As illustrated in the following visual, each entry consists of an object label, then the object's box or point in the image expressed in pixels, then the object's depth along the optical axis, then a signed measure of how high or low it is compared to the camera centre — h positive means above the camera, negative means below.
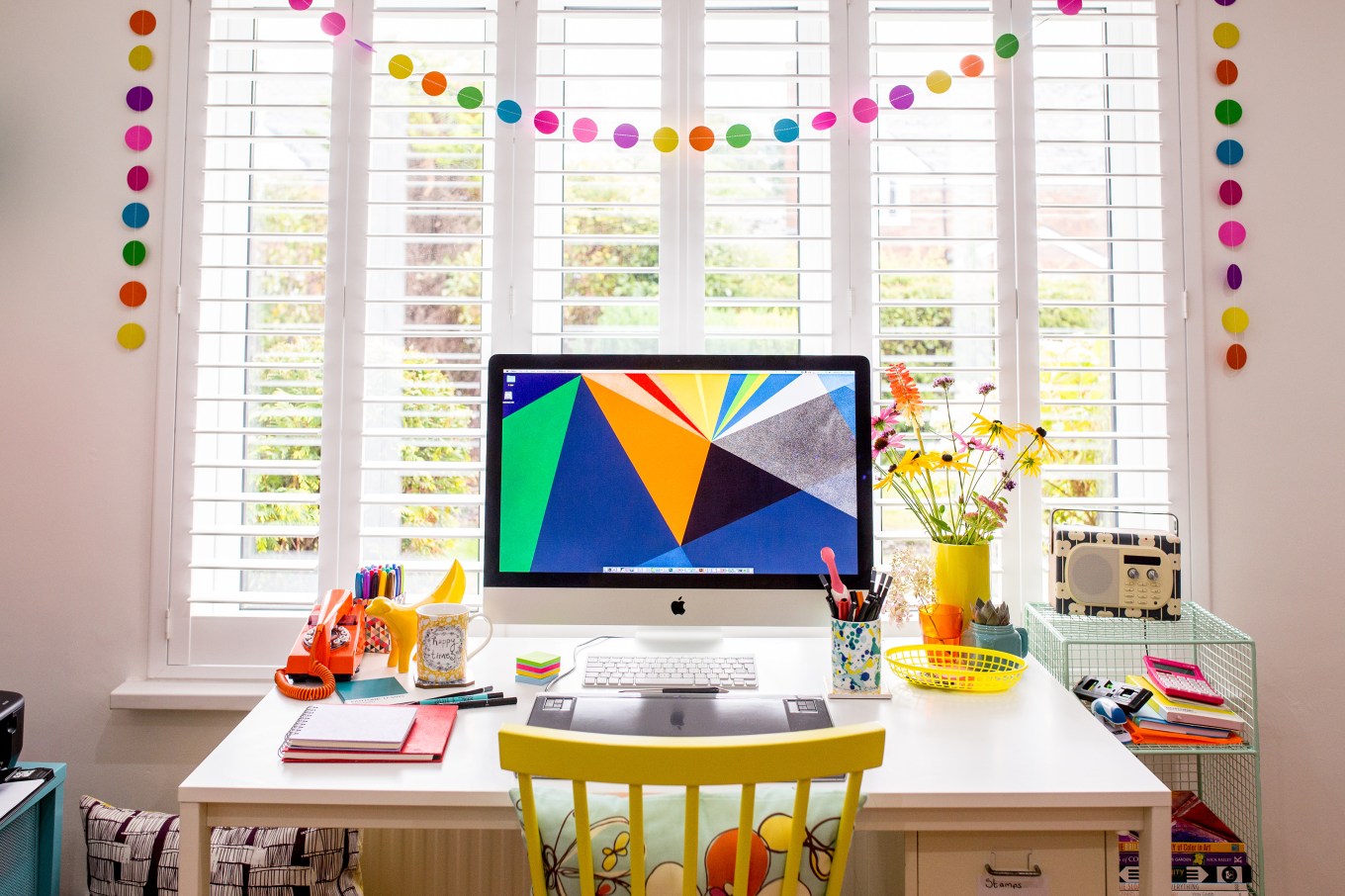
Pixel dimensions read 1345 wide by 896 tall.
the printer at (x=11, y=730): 1.33 -0.41
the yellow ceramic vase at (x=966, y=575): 1.52 -0.16
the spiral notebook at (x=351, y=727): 1.08 -0.33
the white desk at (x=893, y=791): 0.99 -0.37
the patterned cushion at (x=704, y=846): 0.89 -0.40
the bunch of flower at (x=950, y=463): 1.52 +0.05
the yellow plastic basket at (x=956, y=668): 1.33 -0.31
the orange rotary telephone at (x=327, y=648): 1.32 -0.27
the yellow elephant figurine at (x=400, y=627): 1.42 -0.25
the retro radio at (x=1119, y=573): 1.50 -0.15
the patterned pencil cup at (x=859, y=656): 1.30 -0.27
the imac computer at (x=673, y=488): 1.42 +0.00
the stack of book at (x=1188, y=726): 1.37 -0.40
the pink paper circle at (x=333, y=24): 1.71 +0.97
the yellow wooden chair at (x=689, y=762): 0.80 -0.27
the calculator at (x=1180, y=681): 1.40 -0.34
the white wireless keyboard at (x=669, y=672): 1.32 -0.31
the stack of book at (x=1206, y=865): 1.40 -0.65
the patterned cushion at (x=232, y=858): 1.38 -0.64
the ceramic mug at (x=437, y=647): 1.33 -0.26
